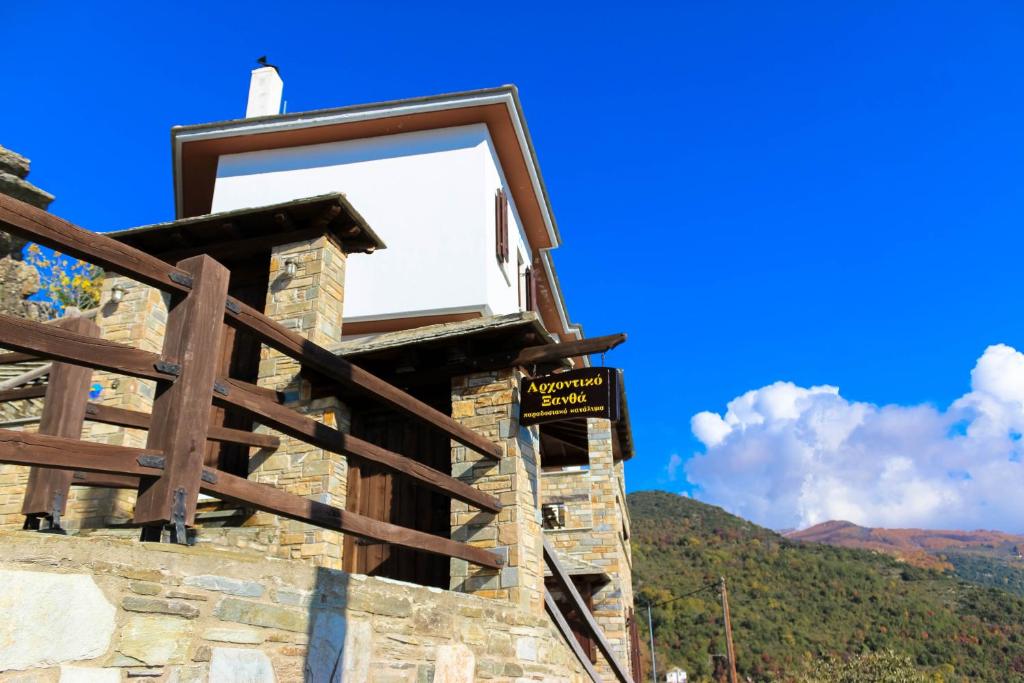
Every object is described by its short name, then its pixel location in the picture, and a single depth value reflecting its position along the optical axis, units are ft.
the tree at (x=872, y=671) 91.86
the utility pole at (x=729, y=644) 76.60
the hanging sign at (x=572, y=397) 24.18
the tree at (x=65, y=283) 82.12
